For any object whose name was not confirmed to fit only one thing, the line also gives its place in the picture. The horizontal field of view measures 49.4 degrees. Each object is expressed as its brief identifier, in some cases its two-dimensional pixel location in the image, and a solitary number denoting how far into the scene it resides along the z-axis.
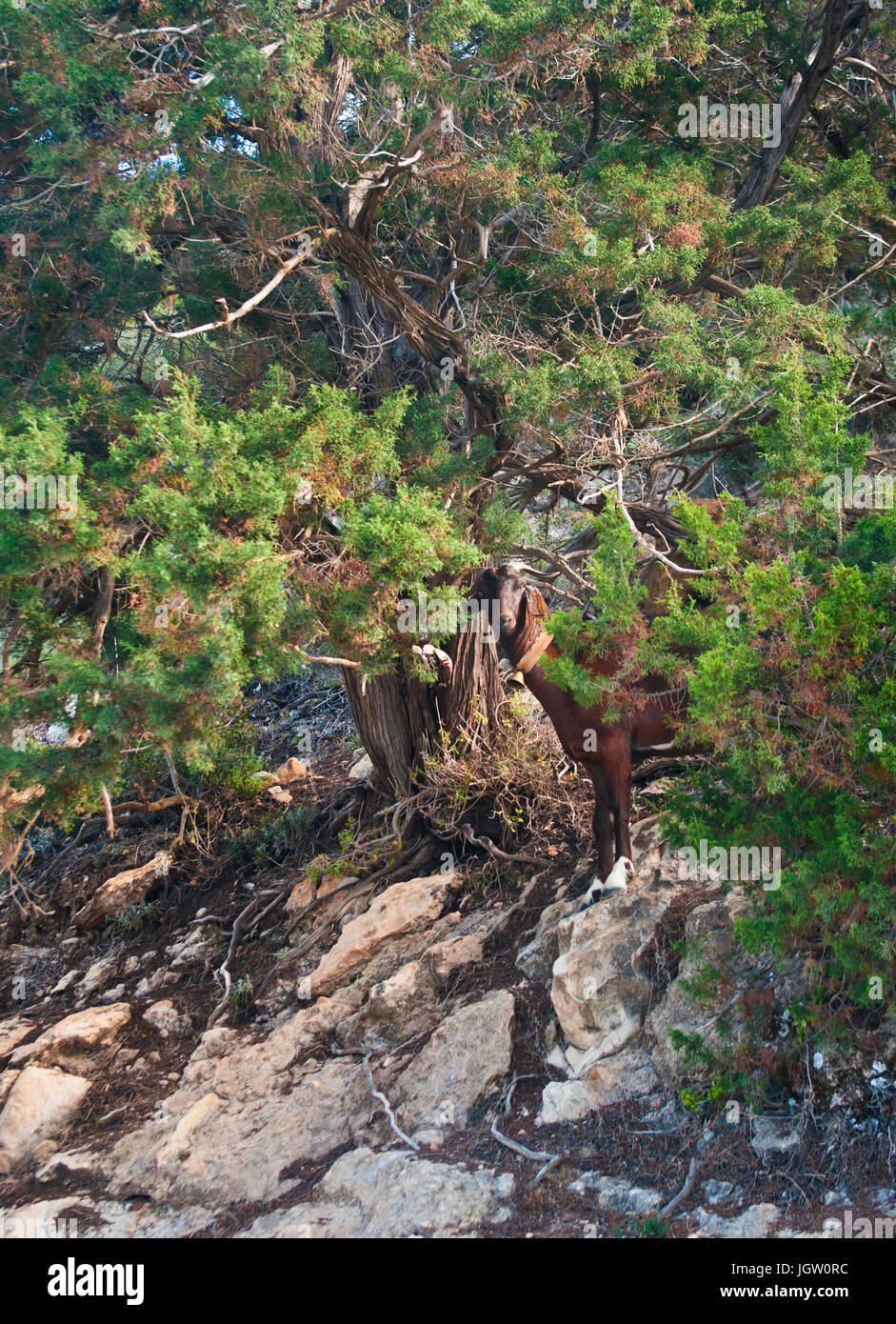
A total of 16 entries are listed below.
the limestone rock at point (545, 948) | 6.25
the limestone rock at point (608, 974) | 5.41
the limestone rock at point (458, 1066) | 5.67
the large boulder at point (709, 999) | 4.80
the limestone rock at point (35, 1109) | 6.58
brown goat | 5.69
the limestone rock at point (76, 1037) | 7.24
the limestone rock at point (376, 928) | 7.21
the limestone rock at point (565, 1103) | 5.18
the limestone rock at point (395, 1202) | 4.71
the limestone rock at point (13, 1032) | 7.62
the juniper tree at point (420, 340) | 4.77
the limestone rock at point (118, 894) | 9.10
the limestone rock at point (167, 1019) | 7.56
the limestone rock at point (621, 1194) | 4.44
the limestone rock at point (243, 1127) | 5.73
